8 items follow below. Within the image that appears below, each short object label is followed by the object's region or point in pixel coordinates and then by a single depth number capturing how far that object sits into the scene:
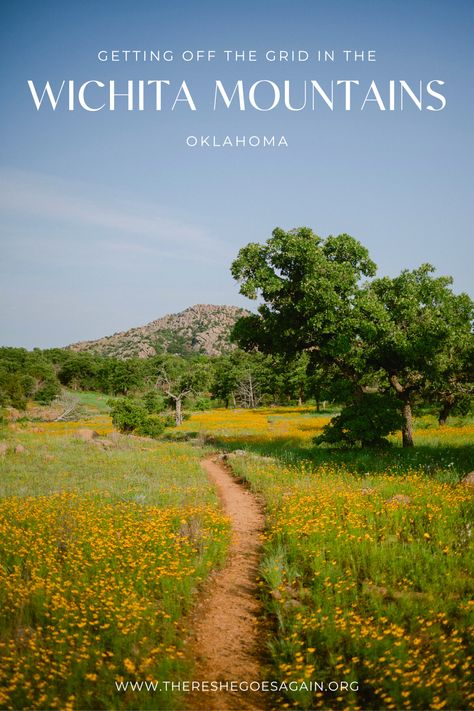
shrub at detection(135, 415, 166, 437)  35.84
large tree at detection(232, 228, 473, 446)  19.25
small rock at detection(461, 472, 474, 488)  11.79
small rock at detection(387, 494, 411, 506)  10.61
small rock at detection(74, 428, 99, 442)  30.18
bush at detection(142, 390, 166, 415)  41.62
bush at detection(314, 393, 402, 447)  19.97
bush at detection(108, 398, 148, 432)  35.84
